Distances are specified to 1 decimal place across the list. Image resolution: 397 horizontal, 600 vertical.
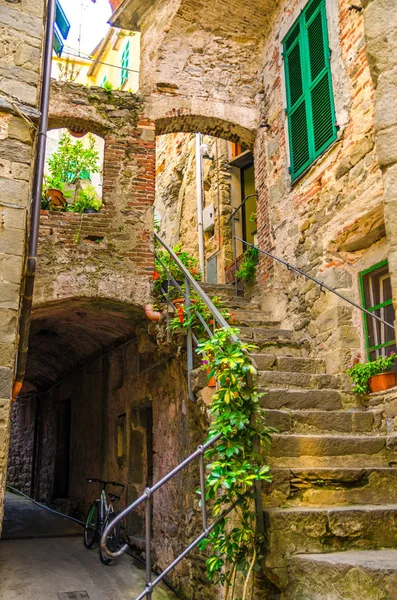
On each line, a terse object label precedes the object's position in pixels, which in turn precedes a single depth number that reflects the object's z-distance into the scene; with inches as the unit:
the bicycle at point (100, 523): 296.8
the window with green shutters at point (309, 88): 262.2
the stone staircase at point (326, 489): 131.5
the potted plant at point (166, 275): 280.1
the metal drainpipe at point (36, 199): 173.0
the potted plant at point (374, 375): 211.8
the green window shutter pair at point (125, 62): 619.3
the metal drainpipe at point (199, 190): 482.8
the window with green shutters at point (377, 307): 227.6
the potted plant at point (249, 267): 336.2
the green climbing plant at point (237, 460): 150.9
